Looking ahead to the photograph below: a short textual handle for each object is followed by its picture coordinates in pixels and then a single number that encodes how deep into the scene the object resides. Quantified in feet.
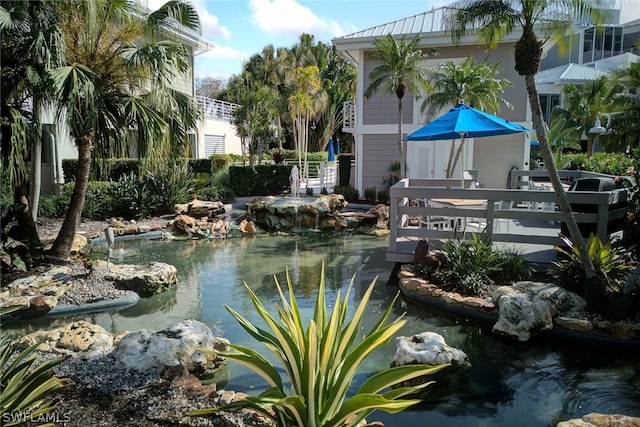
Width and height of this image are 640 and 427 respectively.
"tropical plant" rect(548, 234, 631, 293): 19.51
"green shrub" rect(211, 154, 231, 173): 65.26
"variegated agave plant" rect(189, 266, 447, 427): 9.09
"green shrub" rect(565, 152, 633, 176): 46.23
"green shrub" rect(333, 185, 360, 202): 56.70
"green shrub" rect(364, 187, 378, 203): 55.57
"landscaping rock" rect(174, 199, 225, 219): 46.03
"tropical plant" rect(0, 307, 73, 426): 9.68
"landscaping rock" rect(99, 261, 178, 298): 24.44
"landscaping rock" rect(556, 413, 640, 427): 11.22
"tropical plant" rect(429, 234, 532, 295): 21.93
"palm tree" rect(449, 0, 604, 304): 19.22
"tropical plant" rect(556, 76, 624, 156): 85.15
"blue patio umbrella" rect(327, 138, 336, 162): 91.40
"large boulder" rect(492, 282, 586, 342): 18.17
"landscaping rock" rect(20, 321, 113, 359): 15.99
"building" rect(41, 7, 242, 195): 47.85
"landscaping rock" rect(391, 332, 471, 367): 15.51
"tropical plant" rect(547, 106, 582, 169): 81.62
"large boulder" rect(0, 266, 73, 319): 20.54
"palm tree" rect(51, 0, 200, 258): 23.75
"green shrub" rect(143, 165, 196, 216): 47.11
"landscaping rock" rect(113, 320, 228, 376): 14.78
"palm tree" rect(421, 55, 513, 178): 42.52
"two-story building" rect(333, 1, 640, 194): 50.55
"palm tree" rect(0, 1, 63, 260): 21.86
